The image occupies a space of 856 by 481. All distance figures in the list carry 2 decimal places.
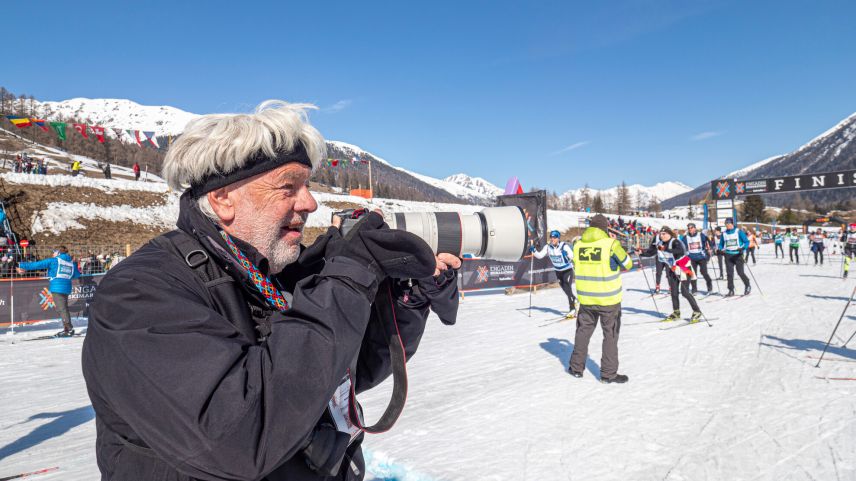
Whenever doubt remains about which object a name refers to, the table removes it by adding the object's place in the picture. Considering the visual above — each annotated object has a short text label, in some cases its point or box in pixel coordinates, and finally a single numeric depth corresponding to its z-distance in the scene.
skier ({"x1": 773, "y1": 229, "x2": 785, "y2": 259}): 26.16
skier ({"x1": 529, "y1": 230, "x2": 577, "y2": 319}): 11.09
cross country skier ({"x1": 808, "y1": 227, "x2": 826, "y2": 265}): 20.80
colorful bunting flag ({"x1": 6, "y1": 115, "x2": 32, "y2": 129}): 18.18
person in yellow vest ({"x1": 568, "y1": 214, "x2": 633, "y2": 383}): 5.74
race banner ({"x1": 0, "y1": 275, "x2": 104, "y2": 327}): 10.65
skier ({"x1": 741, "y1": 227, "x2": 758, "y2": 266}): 20.48
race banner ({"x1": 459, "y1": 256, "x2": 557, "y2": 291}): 14.87
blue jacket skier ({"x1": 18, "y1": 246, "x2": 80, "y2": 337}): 9.82
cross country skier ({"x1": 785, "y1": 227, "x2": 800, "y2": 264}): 21.45
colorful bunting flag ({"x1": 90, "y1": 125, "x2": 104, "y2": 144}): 25.62
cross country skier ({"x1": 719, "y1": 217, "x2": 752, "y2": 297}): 12.18
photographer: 0.91
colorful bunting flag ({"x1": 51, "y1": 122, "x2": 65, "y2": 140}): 22.25
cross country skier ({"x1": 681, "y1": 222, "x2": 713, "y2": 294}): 12.30
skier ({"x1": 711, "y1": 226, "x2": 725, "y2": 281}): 19.77
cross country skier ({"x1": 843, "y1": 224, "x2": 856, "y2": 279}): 16.17
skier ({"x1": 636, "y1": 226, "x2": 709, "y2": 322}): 9.00
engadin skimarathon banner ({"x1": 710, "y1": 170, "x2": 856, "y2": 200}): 34.34
